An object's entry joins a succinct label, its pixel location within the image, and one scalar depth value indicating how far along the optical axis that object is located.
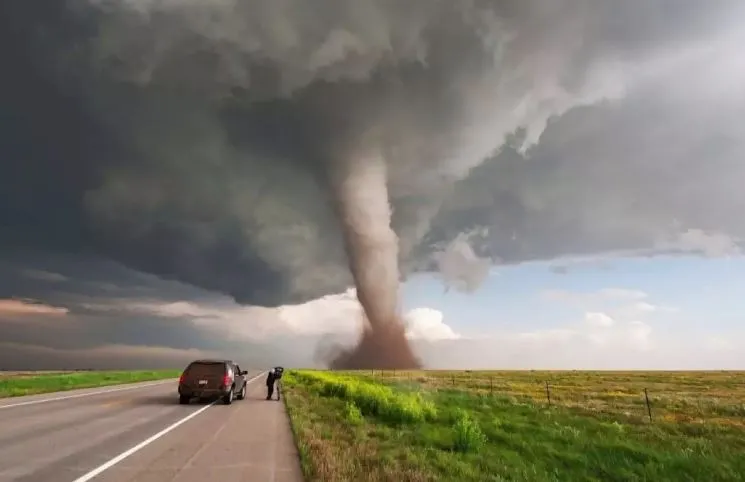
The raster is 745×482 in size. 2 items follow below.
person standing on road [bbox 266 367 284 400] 28.61
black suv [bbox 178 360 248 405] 24.20
